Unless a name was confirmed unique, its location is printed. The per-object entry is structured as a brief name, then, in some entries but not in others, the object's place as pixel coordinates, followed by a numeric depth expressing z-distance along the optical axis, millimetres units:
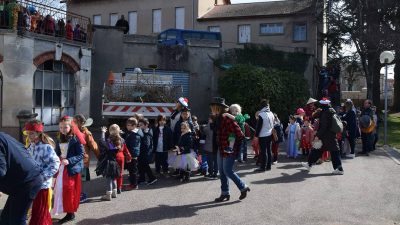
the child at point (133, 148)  9047
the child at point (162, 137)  10281
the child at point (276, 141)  12391
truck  14711
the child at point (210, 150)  10220
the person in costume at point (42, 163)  5438
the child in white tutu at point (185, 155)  9844
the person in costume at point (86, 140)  7945
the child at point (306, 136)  13261
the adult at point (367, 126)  14500
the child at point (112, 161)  8094
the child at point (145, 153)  9438
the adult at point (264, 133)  11062
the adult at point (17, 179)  4363
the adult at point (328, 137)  10820
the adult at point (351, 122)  13570
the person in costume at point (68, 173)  6613
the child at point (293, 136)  13398
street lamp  16381
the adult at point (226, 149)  7949
